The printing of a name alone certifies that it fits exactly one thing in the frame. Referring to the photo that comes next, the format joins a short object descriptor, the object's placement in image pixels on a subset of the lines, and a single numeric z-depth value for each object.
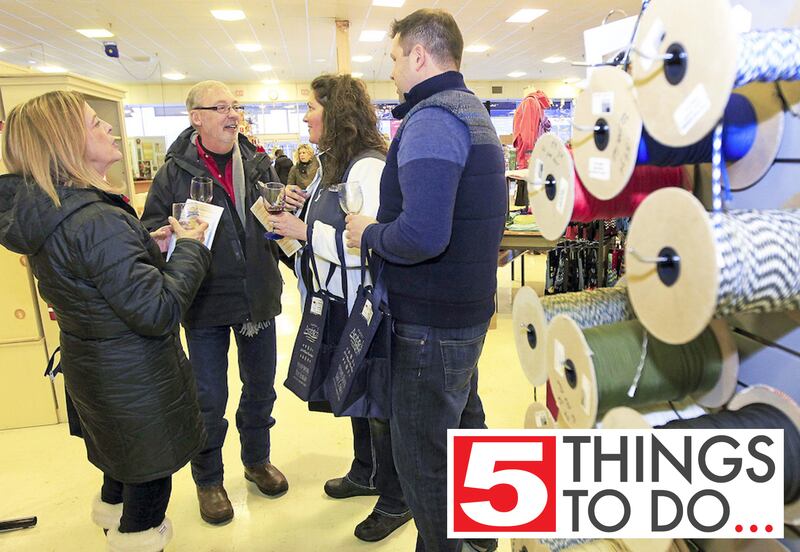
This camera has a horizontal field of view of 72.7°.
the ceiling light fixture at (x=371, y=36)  10.05
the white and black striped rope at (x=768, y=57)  0.56
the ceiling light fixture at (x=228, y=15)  8.15
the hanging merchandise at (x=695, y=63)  0.53
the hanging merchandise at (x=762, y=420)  0.67
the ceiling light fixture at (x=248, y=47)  10.53
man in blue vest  1.31
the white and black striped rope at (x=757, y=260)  0.55
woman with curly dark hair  1.76
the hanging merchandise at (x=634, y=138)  0.67
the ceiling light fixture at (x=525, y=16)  8.73
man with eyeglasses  2.13
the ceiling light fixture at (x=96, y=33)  9.02
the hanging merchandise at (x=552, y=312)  0.88
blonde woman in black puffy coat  1.39
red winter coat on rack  5.97
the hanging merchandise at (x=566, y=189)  0.80
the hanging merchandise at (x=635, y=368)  0.75
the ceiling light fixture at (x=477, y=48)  11.29
